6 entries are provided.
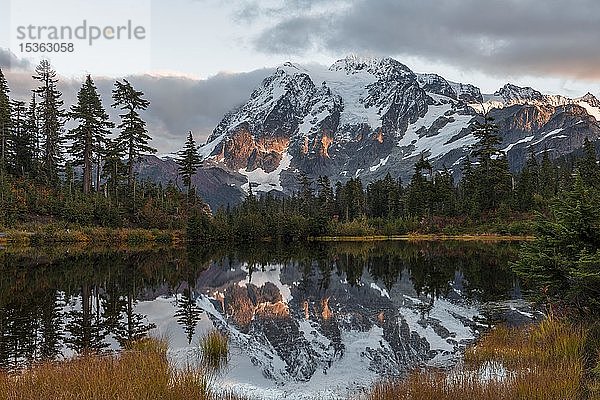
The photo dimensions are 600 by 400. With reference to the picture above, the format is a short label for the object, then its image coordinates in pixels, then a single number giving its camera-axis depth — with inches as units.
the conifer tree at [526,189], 3316.9
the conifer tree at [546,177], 3630.9
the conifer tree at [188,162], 3161.9
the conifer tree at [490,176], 3425.2
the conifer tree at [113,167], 2696.9
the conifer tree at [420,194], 3870.6
